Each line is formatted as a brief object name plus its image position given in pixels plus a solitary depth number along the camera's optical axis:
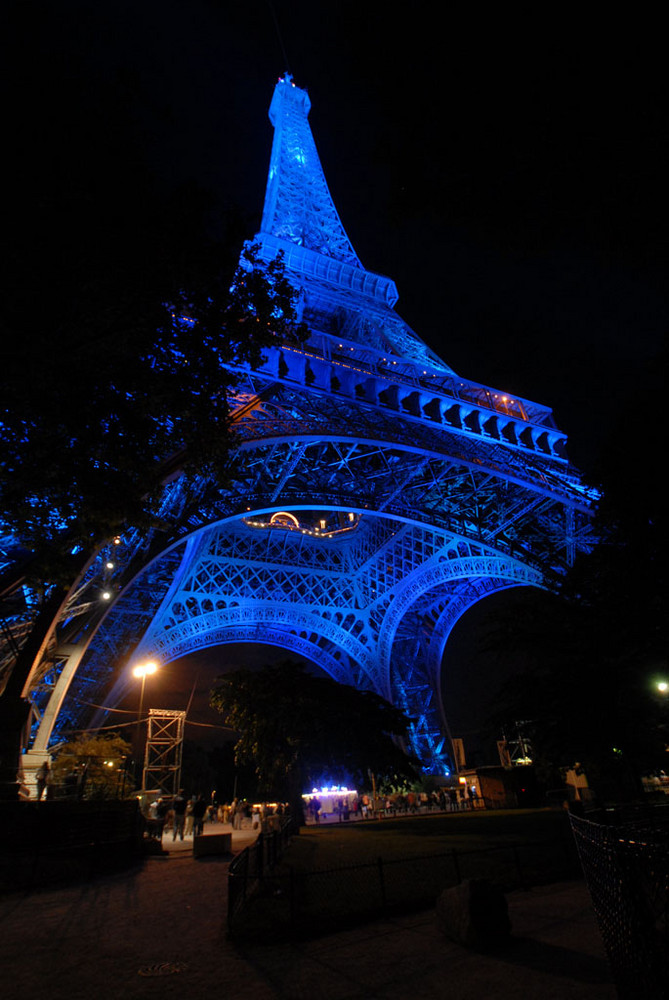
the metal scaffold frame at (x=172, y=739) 31.64
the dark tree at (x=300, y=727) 21.02
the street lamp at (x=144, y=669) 27.05
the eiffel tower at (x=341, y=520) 22.70
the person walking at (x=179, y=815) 22.25
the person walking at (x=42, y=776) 14.34
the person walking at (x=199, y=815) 19.14
